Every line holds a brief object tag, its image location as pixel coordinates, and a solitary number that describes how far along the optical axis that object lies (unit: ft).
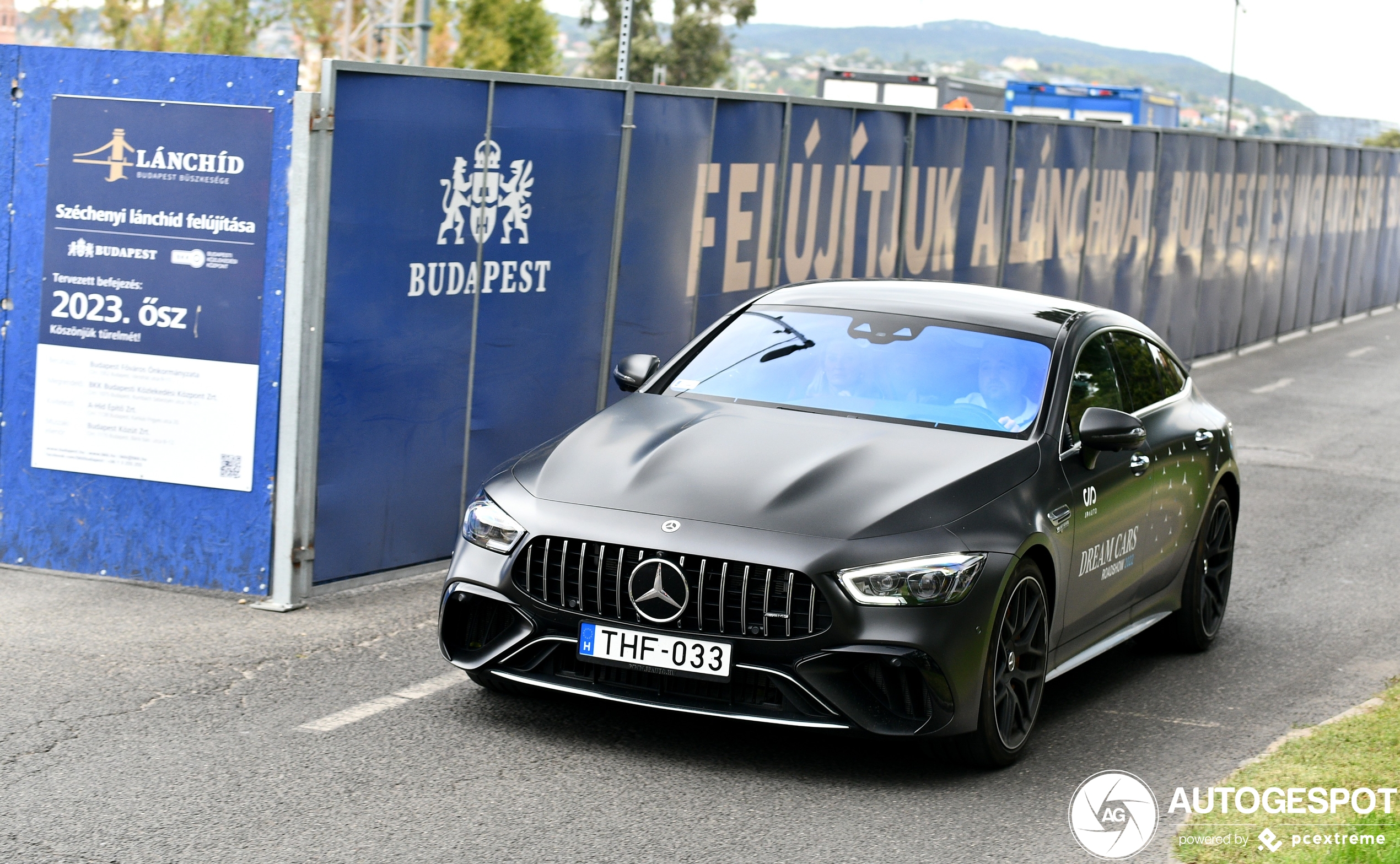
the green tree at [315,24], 166.50
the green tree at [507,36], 203.92
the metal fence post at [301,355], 25.36
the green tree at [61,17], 157.69
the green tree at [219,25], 172.04
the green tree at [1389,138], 406.02
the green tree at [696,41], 339.98
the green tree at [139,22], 166.09
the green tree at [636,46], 322.75
